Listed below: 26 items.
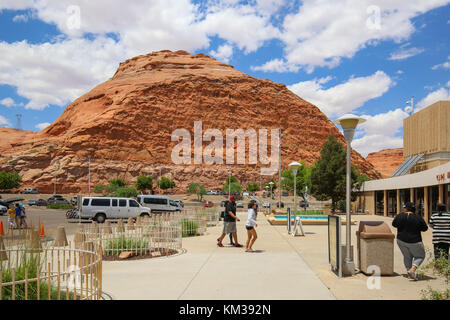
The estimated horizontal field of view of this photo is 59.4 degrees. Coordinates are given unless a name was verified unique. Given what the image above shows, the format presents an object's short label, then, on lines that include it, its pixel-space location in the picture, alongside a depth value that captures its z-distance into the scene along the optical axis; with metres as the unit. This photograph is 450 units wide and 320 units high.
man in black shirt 12.59
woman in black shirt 7.82
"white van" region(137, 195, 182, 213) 34.19
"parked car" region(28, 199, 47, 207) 55.19
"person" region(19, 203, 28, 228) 20.23
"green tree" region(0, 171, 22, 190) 82.85
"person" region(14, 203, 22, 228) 20.14
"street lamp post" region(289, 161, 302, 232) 19.30
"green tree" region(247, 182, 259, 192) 104.12
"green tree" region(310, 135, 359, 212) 46.03
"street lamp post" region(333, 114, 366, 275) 8.39
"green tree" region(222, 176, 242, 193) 93.62
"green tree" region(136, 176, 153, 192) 95.44
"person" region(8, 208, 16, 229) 20.50
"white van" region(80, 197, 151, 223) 26.09
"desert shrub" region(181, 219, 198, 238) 17.03
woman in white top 11.56
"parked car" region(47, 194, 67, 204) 60.41
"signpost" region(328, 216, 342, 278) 8.09
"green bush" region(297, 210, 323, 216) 35.67
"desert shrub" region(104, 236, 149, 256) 10.91
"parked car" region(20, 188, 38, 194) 84.69
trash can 8.14
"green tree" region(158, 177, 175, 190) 99.62
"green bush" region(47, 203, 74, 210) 48.36
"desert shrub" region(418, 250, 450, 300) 5.62
